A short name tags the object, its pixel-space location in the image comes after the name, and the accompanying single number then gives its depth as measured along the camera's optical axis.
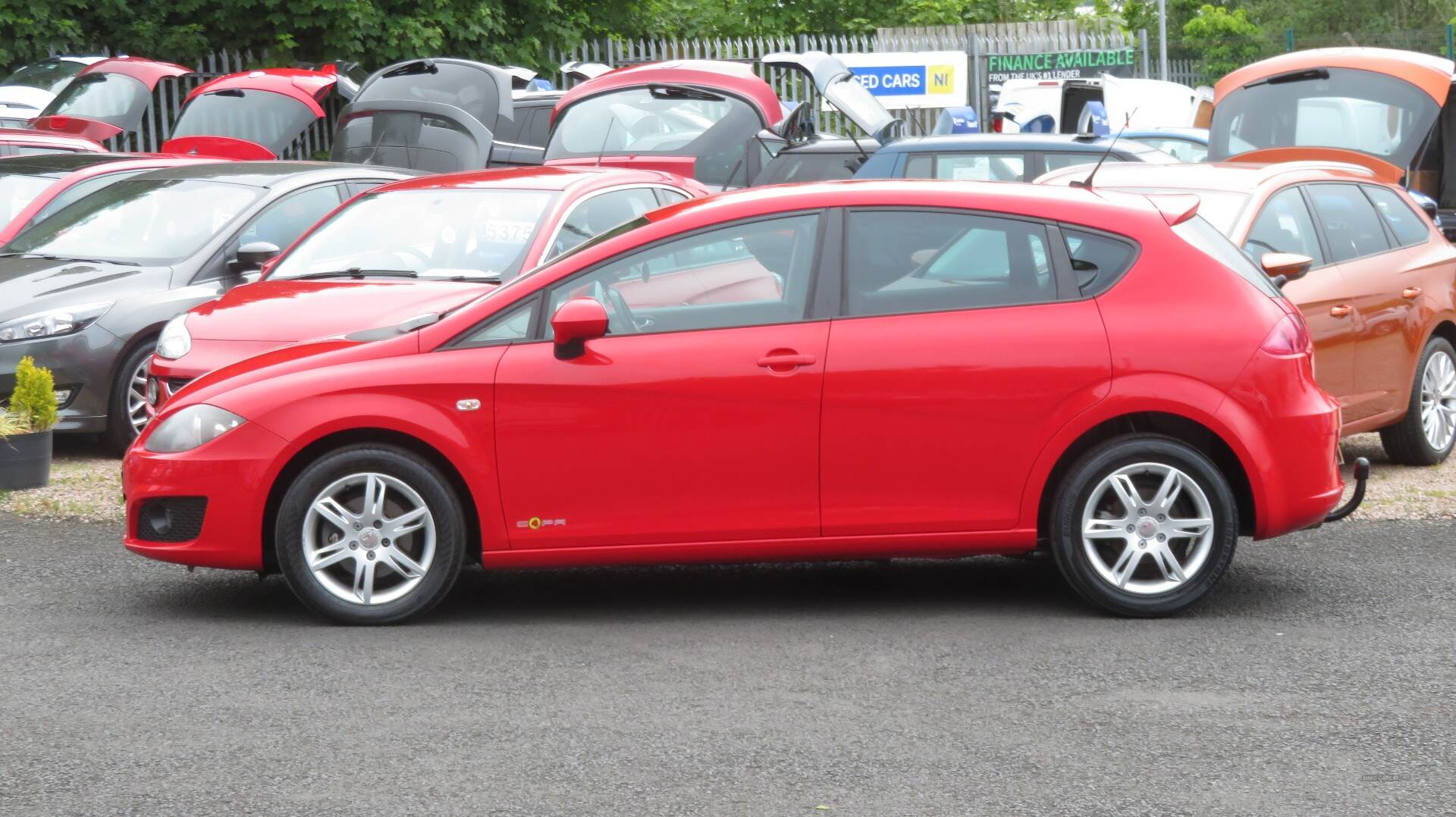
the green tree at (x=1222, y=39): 40.25
